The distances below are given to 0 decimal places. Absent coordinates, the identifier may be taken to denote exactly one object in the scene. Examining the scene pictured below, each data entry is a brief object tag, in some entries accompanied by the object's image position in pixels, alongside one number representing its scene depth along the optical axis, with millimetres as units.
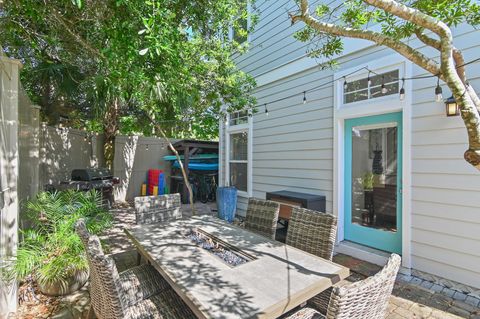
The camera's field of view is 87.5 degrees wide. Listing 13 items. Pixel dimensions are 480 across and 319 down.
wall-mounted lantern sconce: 2733
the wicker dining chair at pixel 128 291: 1467
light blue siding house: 2846
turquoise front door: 3424
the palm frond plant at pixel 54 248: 2447
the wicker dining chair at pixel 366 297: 1041
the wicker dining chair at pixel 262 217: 2816
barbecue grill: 5844
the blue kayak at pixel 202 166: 8360
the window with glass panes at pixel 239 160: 6277
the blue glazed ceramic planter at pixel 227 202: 5641
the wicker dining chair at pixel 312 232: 2244
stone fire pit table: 1378
